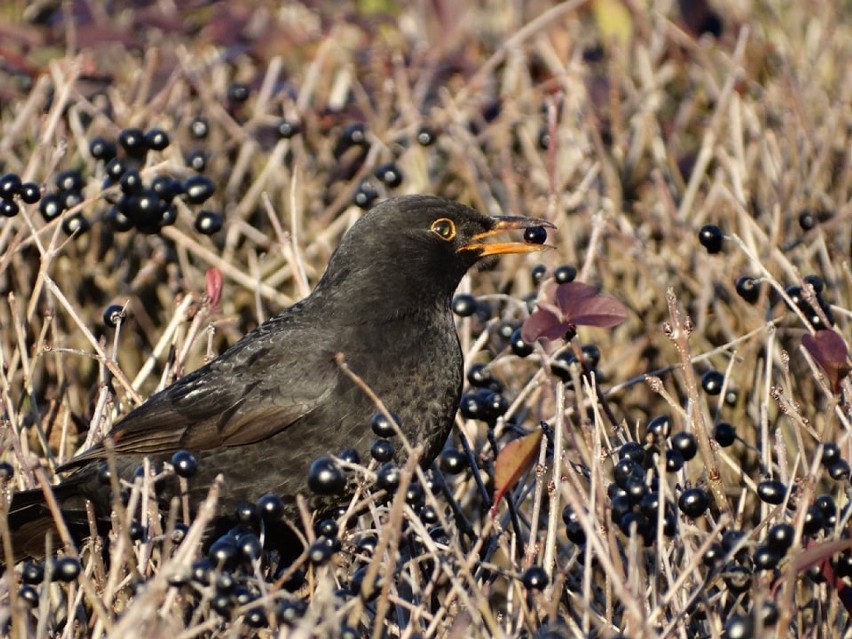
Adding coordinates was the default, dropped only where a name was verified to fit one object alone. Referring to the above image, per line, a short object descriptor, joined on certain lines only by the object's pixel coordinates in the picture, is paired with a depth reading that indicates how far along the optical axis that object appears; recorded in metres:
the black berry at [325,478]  6.09
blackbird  7.93
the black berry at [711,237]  8.30
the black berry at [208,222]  9.89
